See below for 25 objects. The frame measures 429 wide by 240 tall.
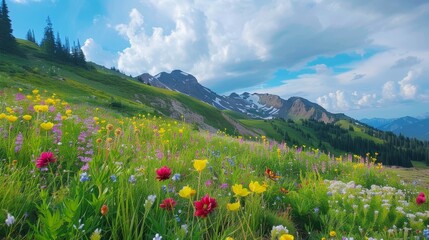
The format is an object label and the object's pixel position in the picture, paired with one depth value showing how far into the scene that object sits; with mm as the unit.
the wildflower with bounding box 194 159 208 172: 2518
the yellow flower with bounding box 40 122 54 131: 3992
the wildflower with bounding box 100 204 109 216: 2039
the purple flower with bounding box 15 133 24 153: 4074
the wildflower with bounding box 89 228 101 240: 1780
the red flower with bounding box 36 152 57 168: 2910
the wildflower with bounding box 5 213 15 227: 1932
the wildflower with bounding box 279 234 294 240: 1704
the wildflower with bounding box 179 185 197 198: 2271
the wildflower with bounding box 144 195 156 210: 2230
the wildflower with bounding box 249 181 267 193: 2580
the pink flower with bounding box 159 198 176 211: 2487
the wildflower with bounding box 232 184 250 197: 2484
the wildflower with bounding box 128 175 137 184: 2888
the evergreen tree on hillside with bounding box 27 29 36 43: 142150
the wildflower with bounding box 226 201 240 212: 2239
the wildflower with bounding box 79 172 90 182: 2584
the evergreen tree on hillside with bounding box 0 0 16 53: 75438
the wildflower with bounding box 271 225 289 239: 2059
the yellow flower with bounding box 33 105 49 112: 4735
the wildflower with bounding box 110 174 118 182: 2828
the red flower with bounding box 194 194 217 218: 2158
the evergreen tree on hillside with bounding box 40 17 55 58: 97812
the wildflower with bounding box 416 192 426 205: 4609
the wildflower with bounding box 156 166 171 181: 2627
